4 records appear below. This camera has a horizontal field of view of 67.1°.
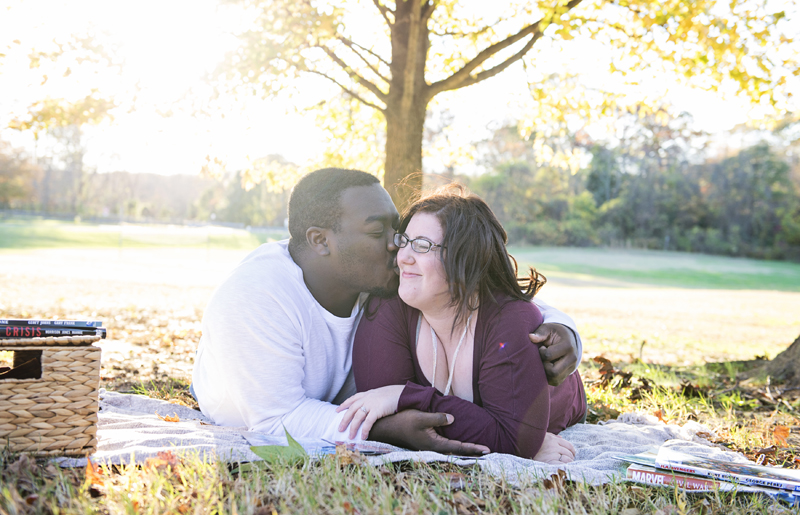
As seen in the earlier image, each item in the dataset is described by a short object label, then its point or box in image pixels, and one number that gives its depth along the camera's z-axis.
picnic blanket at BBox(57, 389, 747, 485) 2.44
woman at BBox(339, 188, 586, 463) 2.65
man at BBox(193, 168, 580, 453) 2.78
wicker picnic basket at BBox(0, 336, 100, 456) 2.31
